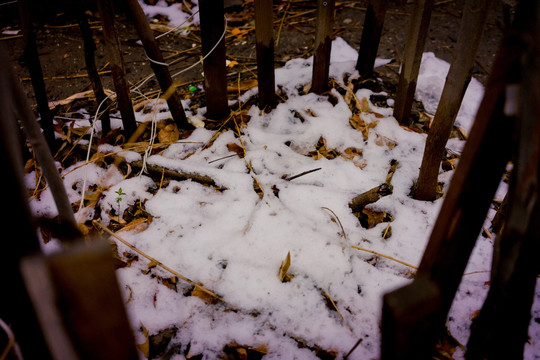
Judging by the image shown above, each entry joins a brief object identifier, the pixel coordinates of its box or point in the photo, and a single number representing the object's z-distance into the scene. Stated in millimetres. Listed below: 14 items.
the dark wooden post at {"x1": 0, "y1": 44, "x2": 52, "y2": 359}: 270
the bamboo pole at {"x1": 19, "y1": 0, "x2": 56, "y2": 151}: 679
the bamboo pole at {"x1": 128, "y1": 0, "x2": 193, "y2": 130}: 739
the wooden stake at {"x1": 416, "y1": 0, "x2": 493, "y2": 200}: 579
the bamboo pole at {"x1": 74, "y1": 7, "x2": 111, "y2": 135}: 726
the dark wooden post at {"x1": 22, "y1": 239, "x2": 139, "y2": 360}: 238
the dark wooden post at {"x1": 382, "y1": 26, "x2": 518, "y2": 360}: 313
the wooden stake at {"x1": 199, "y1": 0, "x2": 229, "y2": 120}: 771
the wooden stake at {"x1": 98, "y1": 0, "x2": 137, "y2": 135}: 692
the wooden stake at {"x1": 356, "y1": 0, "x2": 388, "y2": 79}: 855
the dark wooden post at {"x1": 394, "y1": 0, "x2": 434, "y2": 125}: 728
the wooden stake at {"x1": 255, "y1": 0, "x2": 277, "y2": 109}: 797
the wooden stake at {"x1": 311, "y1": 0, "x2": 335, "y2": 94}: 829
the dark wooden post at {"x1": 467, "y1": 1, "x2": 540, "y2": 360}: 294
